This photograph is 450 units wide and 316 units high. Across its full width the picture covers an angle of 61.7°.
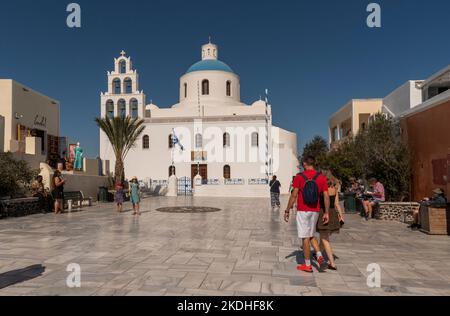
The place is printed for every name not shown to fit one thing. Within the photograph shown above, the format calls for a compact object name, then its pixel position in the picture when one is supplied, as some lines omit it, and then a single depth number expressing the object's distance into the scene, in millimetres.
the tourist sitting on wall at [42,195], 13612
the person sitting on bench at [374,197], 11750
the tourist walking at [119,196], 14141
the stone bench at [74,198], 15078
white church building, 33438
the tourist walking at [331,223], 5535
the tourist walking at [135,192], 12962
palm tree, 22875
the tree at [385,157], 12675
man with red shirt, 5406
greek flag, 33316
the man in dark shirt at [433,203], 8703
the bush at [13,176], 11836
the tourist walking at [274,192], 15500
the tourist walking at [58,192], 13039
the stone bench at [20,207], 11742
